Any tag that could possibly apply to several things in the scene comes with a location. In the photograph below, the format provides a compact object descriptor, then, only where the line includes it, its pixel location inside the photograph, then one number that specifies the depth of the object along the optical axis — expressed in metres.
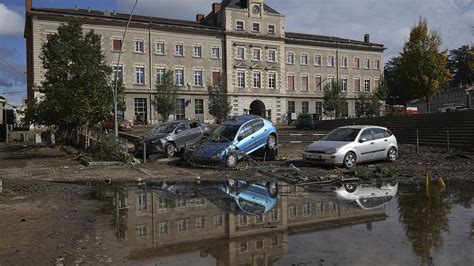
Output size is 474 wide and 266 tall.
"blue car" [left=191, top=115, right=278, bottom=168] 16.67
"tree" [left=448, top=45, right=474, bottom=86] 103.34
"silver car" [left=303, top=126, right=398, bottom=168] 16.08
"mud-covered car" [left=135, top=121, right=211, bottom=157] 20.70
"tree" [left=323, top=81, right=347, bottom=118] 64.62
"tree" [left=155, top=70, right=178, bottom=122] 53.69
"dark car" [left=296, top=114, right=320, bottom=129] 48.47
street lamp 21.83
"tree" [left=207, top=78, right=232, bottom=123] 56.56
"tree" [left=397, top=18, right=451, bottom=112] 42.97
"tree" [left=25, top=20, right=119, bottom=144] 23.03
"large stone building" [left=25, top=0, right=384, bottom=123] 58.09
